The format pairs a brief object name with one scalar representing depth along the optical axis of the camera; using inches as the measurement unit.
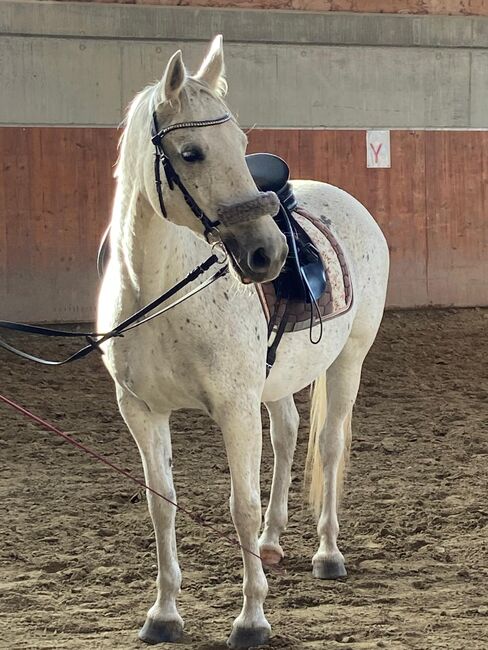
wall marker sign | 440.5
